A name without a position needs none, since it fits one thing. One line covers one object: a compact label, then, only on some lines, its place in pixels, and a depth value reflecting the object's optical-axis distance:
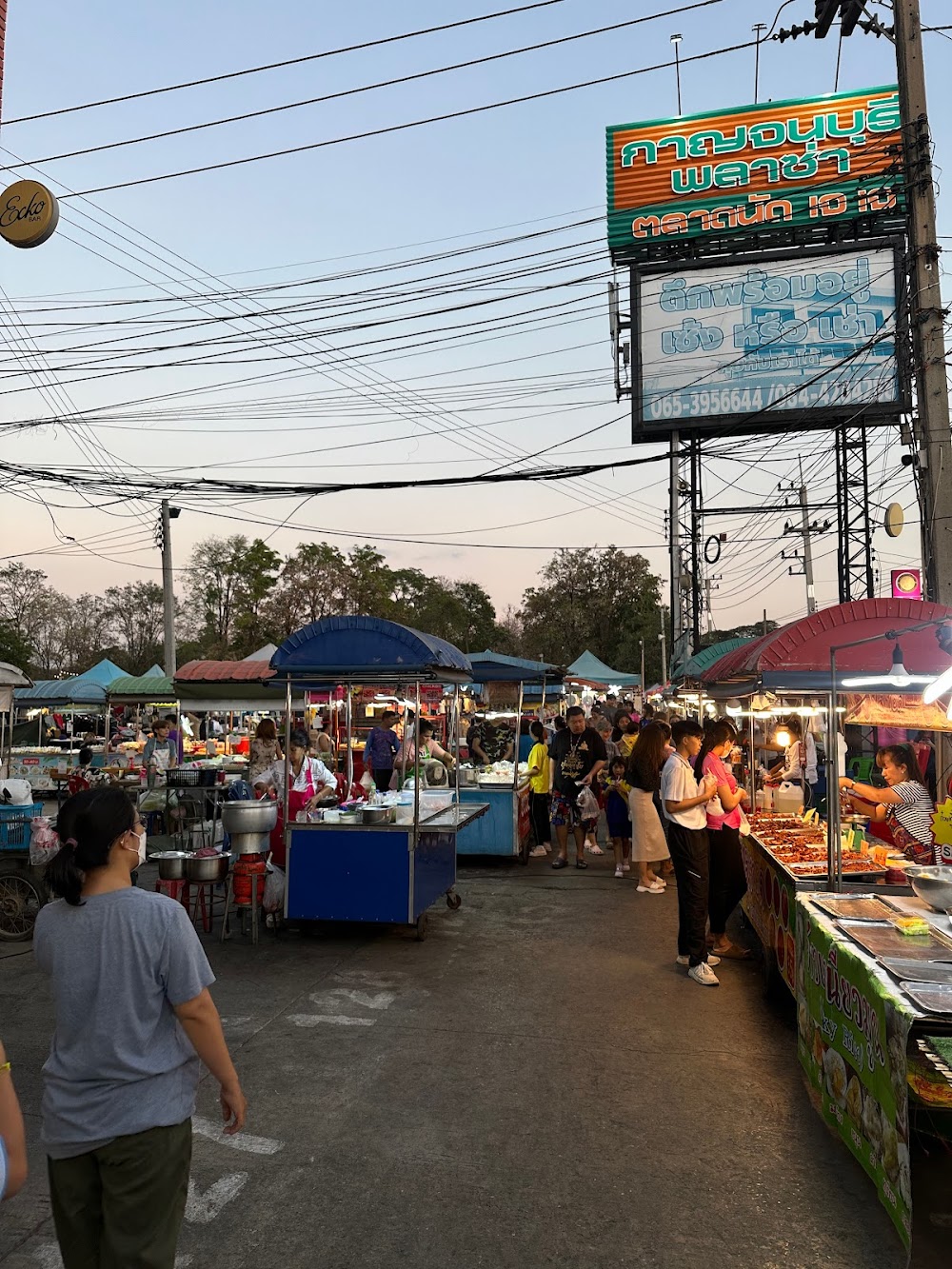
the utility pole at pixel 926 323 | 8.12
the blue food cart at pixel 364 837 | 7.82
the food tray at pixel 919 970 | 3.77
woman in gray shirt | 2.34
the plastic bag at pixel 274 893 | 8.27
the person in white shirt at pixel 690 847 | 6.84
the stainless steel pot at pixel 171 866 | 7.87
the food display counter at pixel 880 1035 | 3.24
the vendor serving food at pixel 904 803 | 7.19
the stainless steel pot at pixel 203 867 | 7.88
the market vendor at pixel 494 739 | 20.75
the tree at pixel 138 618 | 63.88
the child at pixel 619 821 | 11.10
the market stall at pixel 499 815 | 12.01
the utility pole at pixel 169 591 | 24.05
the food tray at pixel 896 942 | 4.15
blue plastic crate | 8.12
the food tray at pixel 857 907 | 4.94
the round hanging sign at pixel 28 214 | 7.49
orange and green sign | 24.84
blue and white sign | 25.31
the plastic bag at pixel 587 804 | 11.78
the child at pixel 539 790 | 12.27
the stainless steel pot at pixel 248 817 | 7.94
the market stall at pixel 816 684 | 5.97
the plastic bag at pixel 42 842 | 7.81
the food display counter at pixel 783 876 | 5.93
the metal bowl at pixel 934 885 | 4.90
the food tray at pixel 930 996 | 3.33
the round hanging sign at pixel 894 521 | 10.74
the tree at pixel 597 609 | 55.50
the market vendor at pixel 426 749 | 13.30
